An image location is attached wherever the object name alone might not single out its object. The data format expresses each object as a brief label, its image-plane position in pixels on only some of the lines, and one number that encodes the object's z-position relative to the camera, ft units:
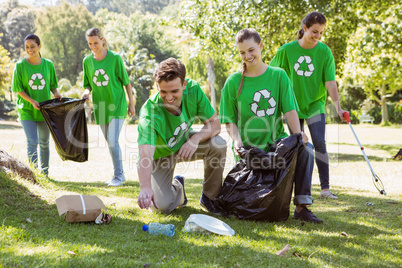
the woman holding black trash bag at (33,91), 17.33
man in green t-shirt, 10.25
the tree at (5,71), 72.93
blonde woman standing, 17.95
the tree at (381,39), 35.29
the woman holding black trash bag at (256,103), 11.95
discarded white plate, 10.18
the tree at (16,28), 186.19
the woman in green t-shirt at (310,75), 15.19
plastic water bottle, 10.05
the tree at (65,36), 157.79
